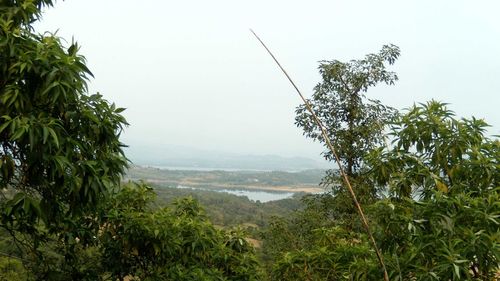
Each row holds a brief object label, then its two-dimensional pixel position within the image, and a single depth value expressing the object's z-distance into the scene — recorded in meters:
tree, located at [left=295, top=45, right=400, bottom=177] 6.42
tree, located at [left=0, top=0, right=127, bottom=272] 2.53
